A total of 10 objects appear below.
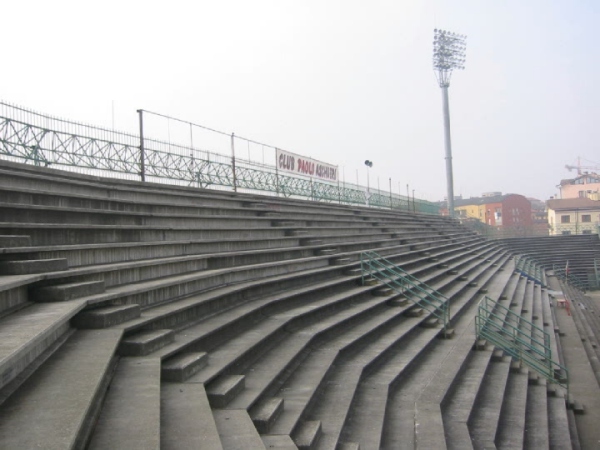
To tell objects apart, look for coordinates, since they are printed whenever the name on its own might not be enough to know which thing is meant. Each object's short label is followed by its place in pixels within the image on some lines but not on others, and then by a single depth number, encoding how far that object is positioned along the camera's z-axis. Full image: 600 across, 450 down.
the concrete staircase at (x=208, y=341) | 3.61
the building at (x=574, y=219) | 61.25
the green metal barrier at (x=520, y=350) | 11.09
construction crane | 168.62
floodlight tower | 48.92
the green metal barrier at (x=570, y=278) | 34.16
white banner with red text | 19.86
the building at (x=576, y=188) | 95.81
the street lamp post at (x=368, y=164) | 30.81
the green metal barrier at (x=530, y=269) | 26.03
